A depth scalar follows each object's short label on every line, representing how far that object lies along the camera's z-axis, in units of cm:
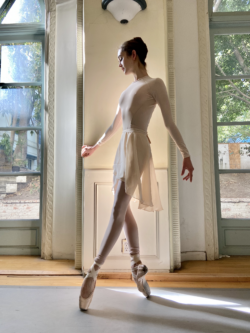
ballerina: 174
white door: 233
